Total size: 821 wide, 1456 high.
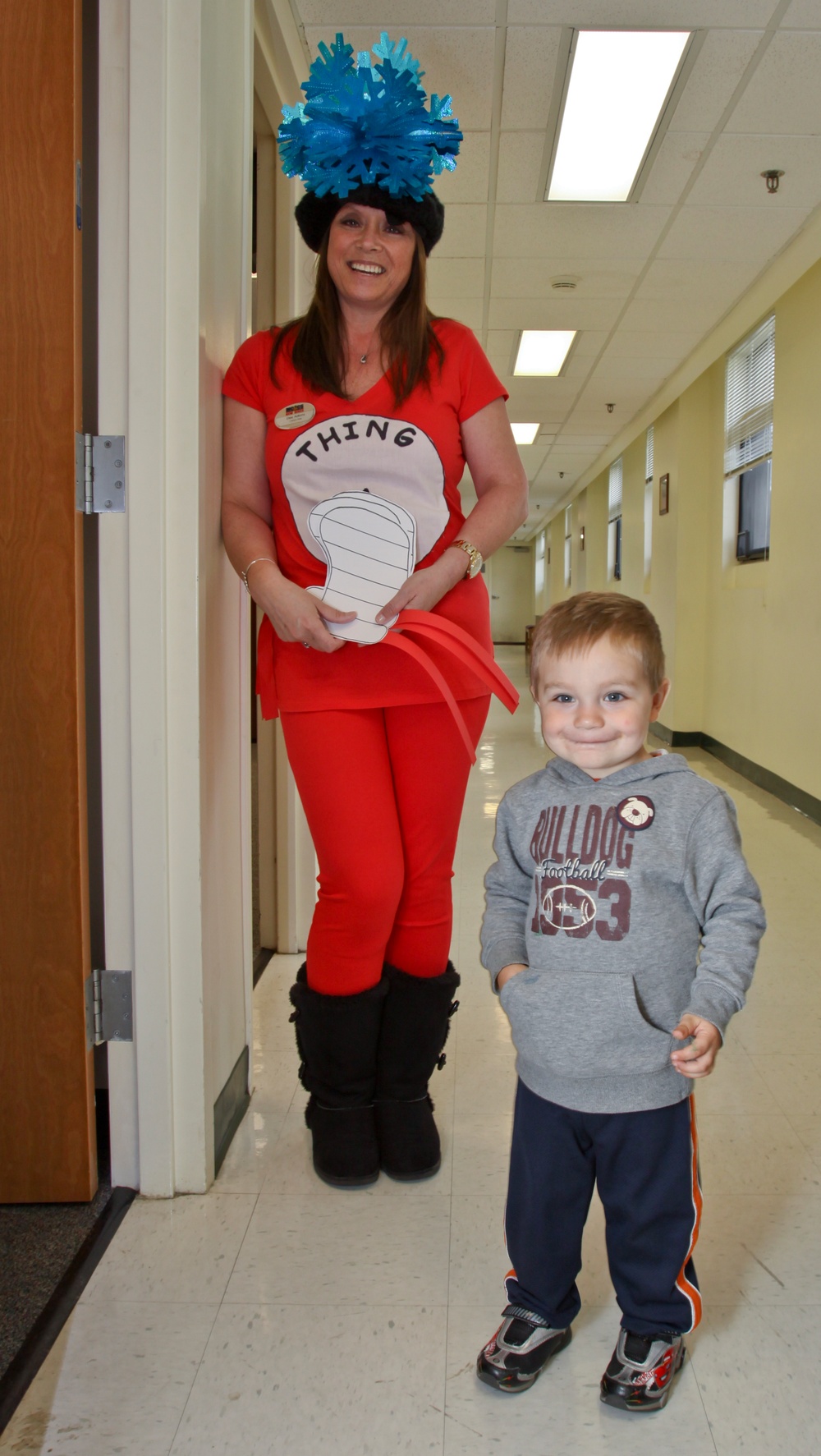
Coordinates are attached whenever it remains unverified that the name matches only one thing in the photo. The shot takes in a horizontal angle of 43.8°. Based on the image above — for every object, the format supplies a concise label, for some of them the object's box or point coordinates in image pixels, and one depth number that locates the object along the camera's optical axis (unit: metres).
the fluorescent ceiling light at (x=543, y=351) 6.21
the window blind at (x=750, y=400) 5.74
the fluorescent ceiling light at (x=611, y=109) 3.11
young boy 1.05
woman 1.42
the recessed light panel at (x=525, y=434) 9.30
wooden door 1.33
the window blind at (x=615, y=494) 11.16
